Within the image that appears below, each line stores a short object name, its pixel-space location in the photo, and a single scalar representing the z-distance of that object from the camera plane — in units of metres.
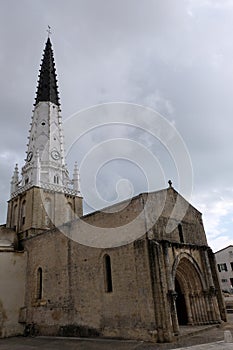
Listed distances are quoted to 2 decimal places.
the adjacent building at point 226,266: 44.66
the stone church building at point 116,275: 14.17
